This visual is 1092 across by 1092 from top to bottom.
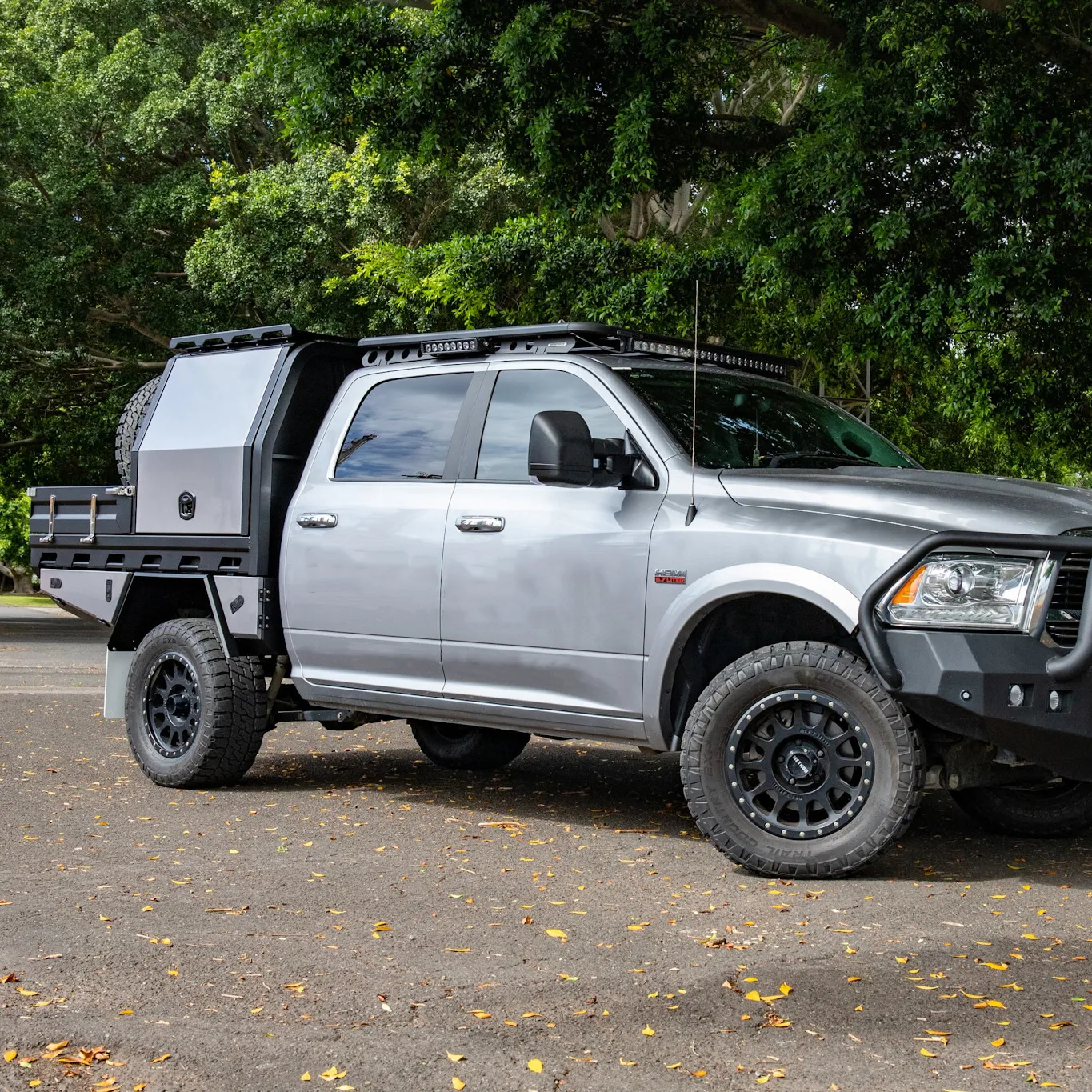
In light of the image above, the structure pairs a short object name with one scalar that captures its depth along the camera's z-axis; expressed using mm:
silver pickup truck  5734
